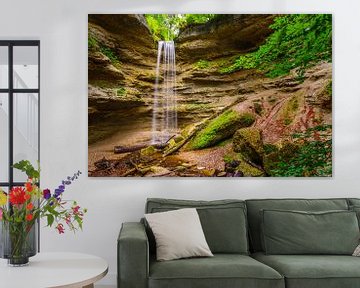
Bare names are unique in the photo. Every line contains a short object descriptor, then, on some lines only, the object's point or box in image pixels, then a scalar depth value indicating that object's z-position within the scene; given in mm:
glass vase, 3180
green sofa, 3479
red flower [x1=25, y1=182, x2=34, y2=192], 3197
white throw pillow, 3793
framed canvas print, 4578
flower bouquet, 3172
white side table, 2896
